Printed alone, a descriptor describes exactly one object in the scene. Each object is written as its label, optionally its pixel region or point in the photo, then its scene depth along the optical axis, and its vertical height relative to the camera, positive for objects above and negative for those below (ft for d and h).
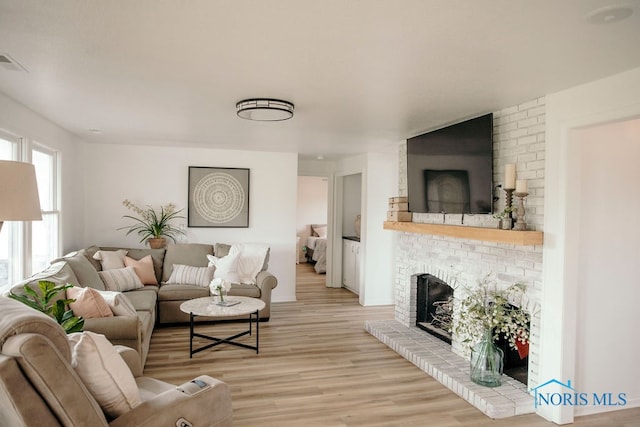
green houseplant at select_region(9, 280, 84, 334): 8.18 -2.09
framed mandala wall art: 20.45 +0.36
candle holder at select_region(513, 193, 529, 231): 10.52 -0.16
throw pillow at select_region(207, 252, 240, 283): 17.79 -2.66
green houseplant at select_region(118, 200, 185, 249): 19.48 -0.93
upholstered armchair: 4.67 -2.29
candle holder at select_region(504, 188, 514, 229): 11.07 +0.20
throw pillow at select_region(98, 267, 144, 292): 15.65 -2.91
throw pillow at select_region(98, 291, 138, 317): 10.85 -2.63
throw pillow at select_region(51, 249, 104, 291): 13.26 -2.23
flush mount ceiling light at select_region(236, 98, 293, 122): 10.87 +2.53
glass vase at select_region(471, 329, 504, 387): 11.17 -4.16
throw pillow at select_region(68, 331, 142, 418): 5.89 -2.45
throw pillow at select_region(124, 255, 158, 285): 17.30 -2.71
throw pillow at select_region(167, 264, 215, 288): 17.57 -3.03
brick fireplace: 10.56 -1.67
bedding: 30.96 -3.69
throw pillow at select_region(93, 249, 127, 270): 16.71 -2.26
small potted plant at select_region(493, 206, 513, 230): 10.92 -0.28
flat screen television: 11.84 +1.21
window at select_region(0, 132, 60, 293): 11.69 -0.86
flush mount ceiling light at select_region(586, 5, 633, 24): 5.68 +2.71
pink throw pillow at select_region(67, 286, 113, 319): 10.17 -2.46
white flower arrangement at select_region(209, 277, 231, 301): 13.96 -2.77
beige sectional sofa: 10.48 -3.06
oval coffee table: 13.21 -3.37
